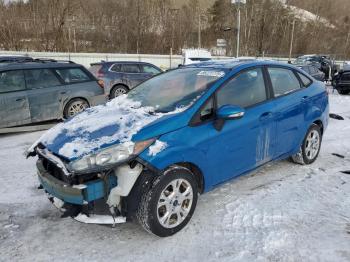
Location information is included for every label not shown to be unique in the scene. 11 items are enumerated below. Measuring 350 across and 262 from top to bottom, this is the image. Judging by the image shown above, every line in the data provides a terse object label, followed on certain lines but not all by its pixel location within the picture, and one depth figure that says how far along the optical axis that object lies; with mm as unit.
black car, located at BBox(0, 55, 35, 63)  11273
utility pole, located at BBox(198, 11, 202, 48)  51612
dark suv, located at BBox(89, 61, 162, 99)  13023
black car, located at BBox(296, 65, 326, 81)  17094
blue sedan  3172
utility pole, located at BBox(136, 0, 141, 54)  46919
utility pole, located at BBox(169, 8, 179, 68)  48669
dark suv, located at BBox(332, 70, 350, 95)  15562
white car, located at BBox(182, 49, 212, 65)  23898
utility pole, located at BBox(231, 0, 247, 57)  25492
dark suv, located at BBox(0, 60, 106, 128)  7496
